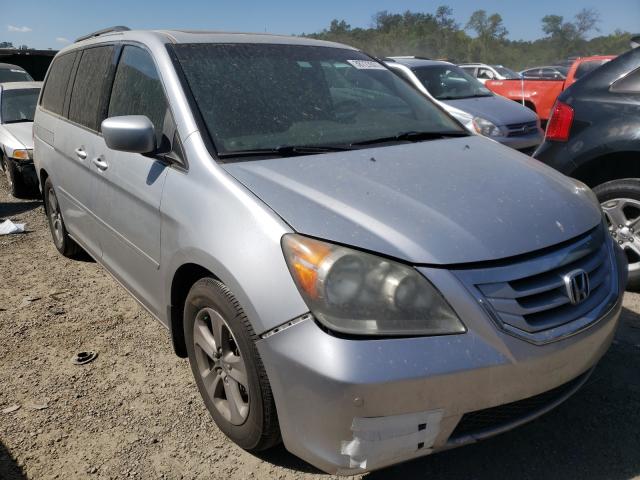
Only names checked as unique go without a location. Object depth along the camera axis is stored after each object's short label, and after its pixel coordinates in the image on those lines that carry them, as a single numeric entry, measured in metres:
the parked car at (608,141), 3.75
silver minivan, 1.77
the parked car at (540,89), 11.45
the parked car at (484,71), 20.06
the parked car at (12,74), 12.10
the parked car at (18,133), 7.14
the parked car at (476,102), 7.73
